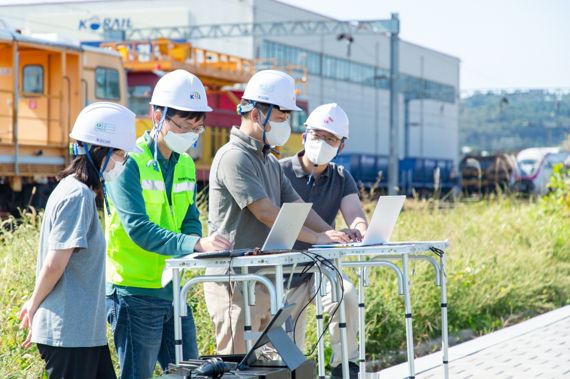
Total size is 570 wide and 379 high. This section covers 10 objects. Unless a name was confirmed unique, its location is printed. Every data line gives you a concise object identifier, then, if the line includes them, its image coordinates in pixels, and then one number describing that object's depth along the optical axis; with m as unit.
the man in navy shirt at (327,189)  8.89
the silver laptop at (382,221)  7.60
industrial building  69.28
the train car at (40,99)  24.51
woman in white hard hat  5.97
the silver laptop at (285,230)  6.58
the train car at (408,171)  57.58
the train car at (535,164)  61.38
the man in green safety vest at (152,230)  6.73
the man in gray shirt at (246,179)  7.58
